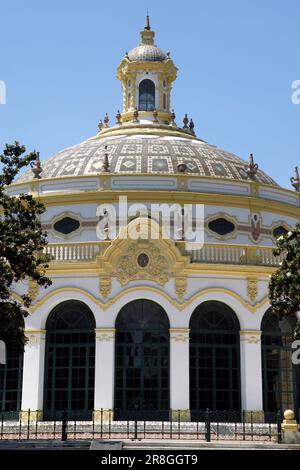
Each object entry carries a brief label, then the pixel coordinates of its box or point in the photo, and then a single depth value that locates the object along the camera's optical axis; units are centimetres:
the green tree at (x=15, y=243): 2864
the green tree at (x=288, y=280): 3030
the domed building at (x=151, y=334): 3731
